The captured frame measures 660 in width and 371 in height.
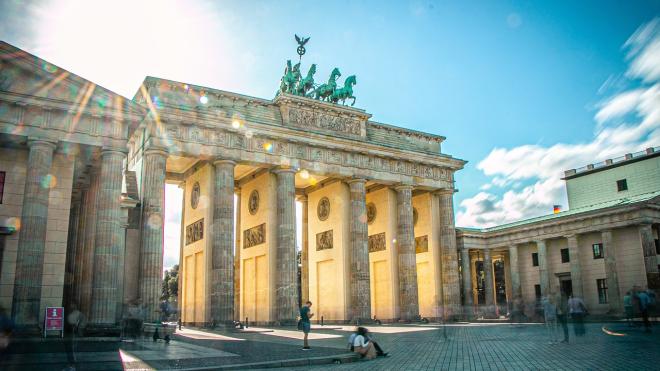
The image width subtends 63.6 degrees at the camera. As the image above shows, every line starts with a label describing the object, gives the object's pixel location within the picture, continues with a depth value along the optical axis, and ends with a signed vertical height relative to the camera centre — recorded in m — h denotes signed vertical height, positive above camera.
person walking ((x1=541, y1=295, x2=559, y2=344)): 18.64 -0.89
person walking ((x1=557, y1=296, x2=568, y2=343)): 18.30 -1.01
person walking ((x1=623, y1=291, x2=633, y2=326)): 24.47 -0.89
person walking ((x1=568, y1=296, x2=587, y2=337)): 19.56 -0.89
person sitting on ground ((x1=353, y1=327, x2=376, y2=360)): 15.14 -1.52
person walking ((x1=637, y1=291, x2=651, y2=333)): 21.53 -0.67
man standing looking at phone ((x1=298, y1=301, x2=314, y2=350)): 16.98 -0.89
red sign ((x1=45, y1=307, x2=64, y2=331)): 21.02 -0.81
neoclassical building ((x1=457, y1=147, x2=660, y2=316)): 39.97 +3.72
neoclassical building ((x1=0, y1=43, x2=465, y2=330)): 23.12 +5.70
